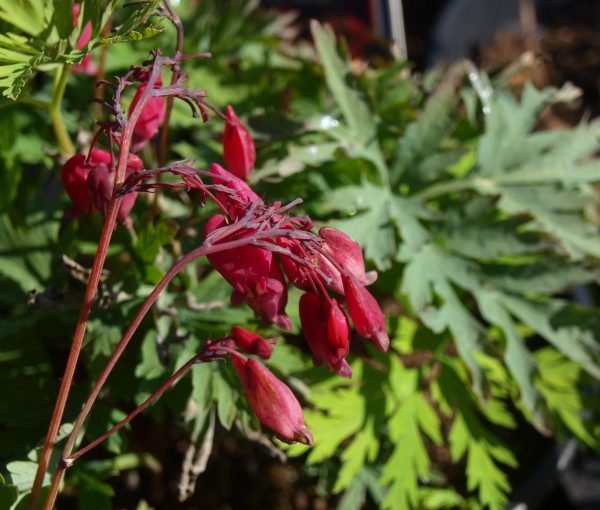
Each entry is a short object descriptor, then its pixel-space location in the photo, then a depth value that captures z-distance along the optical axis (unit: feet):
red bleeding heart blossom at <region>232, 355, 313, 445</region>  1.19
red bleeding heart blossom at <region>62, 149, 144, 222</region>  1.25
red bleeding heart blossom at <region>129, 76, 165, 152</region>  1.34
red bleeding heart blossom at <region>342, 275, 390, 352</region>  1.21
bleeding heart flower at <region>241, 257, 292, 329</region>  1.22
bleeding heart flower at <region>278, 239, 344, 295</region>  1.21
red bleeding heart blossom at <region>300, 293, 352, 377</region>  1.21
